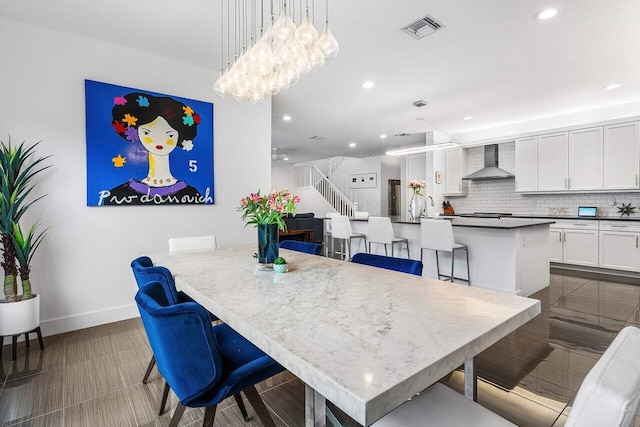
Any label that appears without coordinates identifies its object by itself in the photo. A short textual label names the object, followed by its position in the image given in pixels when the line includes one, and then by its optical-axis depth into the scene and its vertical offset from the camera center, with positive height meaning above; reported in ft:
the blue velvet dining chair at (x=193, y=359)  3.43 -1.73
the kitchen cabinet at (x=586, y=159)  16.90 +2.69
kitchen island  12.02 -2.02
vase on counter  15.28 +0.04
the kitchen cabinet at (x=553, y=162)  18.02 +2.72
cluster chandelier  6.32 +3.42
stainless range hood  20.75 +2.64
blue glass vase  6.15 -0.65
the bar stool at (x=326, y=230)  21.90 -1.43
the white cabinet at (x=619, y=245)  15.25 -1.96
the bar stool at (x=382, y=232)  14.34 -1.10
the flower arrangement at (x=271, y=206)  6.03 +0.08
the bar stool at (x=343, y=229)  16.25 -1.06
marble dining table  2.32 -1.22
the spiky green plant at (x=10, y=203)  7.95 +0.27
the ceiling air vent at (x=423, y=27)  8.91 +5.40
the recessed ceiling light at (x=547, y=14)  8.38 +5.32
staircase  30.66 +2.70
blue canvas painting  9.93 +2.22
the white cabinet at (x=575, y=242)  16.55 -1.96
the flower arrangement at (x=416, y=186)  14.90 +1.10
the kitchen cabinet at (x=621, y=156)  15.78 +2.62
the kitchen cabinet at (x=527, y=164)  19.20 +2.75
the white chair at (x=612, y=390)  1.74 -1.07
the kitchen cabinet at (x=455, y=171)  22.48 +2.71
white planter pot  7.77 -2.64
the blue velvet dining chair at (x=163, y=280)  5.15 -1.17
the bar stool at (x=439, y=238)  12.34 -1.20
